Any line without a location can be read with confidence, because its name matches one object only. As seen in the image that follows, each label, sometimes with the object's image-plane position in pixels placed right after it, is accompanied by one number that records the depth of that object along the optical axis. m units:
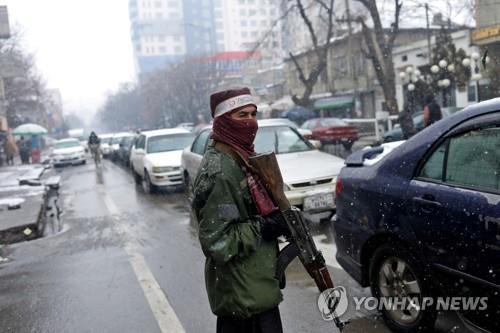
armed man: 2.15
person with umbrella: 30.70
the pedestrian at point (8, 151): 30.48
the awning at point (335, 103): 37.97
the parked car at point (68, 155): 26.42
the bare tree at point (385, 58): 18.02
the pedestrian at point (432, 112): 12.03
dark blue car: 2.79
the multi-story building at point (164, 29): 138.25
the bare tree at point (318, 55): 24.07
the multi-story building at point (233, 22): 139.50
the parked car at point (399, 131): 16.72
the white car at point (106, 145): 30.60
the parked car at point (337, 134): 20.38
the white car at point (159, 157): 12.09
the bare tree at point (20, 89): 31.85
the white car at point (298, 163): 6.82
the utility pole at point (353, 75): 38.69
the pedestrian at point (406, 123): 14.20
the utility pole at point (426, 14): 19.76
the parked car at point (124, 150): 21.87
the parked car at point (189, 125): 47.72
